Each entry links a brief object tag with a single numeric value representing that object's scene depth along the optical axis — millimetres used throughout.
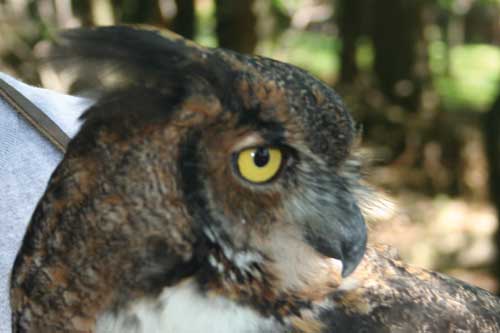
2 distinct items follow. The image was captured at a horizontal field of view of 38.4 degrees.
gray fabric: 1901
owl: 1372
